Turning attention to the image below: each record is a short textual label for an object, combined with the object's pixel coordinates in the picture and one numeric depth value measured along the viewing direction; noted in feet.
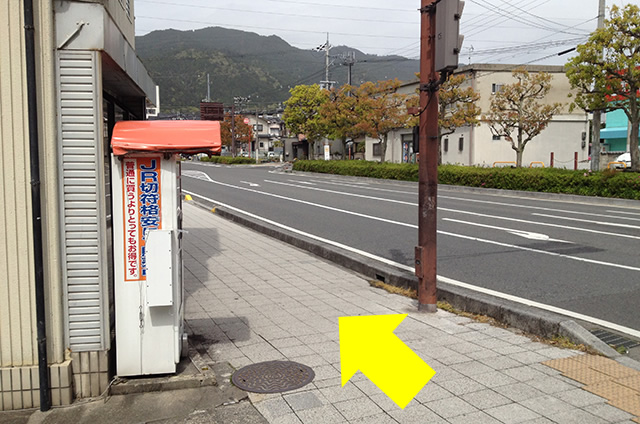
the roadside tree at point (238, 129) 265.95
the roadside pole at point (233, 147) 230.99
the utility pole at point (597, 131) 73.41
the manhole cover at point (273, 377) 14.19
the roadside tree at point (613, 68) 66.44
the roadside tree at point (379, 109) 119.85
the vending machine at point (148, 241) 13.71
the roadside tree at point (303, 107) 176.86
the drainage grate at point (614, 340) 17.35
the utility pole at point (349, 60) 169.53
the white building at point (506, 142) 118.73
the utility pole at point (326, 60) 172.45
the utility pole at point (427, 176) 20.74
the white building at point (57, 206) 12.25
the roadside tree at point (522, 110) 86.84
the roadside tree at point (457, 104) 99.66
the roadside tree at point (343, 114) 132.36
